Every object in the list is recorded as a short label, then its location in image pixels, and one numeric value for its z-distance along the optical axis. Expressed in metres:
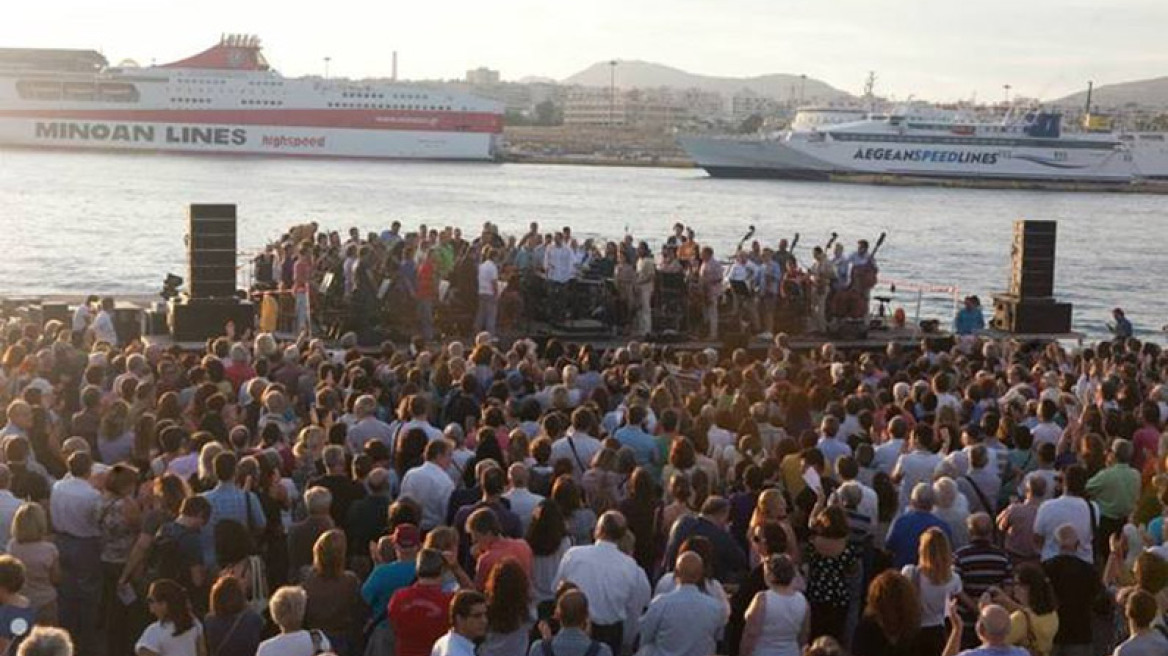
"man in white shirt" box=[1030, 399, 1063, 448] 9.70
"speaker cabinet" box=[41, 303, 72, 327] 18.59
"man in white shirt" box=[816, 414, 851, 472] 8.95
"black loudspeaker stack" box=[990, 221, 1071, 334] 21.32
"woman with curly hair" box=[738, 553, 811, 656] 6.09
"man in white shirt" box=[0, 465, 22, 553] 7.22
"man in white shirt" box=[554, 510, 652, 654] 6.45
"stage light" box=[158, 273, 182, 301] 21.14
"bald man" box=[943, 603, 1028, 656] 5.42
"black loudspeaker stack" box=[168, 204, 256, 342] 17.83
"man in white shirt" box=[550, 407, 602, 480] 8.61
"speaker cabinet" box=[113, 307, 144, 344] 18.06
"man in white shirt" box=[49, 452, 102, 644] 7.40
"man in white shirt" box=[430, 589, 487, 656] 5.42
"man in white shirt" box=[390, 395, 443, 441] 8.89
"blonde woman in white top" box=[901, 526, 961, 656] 6.38
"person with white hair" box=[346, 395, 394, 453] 9.08
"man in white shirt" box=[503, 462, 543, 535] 7.37
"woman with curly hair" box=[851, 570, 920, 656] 5.90
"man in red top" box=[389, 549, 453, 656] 5.87
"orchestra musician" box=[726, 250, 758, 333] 19.59
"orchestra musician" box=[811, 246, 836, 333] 20.00
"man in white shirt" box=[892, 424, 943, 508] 8.47
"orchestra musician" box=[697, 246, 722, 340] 19.08
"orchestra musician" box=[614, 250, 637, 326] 18.92
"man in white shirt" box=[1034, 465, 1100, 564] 7.53
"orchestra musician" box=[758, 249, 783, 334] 19.56
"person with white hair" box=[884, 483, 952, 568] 7.29
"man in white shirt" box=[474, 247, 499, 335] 18.05
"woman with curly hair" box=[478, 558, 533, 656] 5.68
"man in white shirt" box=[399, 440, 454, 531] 7.85
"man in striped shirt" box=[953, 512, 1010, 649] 6.67
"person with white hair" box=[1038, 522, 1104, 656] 7.03
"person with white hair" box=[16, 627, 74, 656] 4.77
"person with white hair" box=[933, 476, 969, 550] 7.42
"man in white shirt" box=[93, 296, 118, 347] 14.88
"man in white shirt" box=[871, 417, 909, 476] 8.91
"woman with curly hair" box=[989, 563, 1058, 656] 6.01
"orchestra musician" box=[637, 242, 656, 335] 18.78
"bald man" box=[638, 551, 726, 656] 6.06
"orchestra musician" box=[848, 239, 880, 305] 20.05
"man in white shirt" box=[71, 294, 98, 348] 15.59
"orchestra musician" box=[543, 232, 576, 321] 19.00
